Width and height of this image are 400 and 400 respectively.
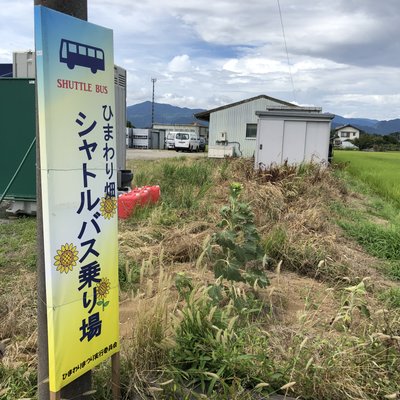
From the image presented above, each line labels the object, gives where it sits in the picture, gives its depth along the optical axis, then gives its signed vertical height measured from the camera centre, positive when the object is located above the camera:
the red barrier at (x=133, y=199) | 6.00 -1.03
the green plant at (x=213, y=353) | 2.04 -1.11
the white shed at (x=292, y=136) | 11.43 -0.01
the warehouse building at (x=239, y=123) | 24.55 +0.61
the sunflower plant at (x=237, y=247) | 2.72 -0.76
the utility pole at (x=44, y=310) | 1.70 -0.80
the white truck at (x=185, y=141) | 34.19 -0.76
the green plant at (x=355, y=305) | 2.27 -0.94
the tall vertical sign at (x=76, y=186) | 1.57 -0.24
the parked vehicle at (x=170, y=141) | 36.06 -0.82
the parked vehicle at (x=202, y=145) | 37.41 -1.18
